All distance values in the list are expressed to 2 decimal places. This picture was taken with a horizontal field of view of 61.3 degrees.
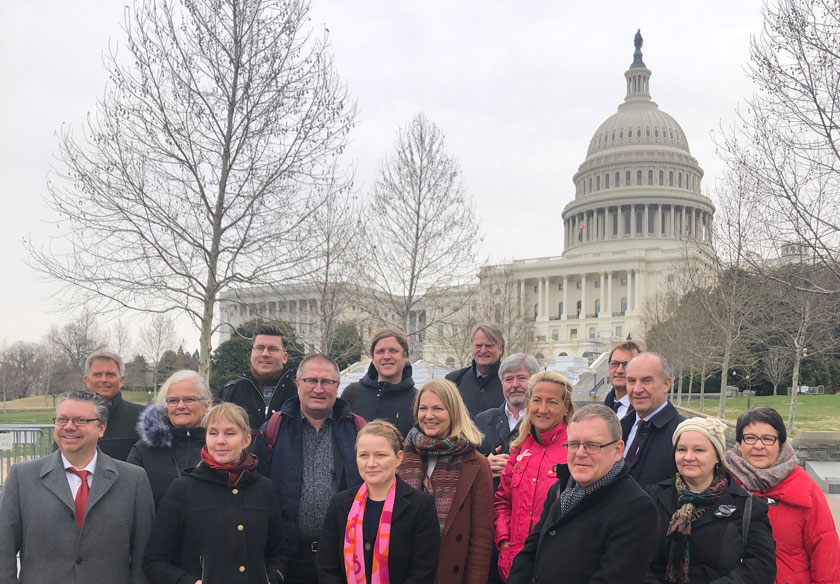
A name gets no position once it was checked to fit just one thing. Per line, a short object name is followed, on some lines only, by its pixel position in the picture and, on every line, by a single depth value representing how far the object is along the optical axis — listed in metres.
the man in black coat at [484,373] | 6.61
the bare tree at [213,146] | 13.15
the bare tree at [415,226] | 22.11
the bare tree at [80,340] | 46.70
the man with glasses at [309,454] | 4.71
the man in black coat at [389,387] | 5.86
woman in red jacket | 4.18
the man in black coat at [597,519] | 3.58
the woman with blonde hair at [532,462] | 4.50
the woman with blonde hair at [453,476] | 4.31
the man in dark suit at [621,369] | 5.99
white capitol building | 87.87
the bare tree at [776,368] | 37.25
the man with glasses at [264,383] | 5.84
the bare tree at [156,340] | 51.34
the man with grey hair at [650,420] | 4.57
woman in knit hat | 3.83
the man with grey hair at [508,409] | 5.46
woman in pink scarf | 4.13
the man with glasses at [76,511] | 4.20
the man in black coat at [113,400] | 5.38
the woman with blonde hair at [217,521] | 4.21
